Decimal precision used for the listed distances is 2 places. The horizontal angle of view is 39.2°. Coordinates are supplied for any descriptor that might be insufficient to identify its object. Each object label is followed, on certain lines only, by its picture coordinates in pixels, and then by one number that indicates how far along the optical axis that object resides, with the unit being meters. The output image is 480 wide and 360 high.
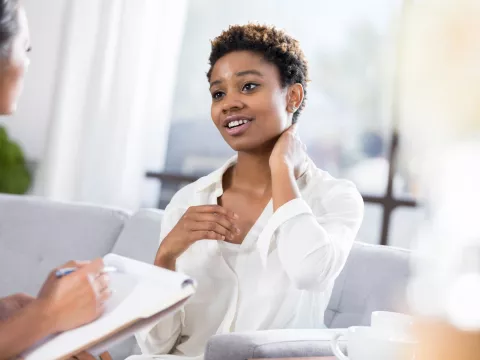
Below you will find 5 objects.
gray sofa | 1.81
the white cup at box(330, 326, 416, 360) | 1.02
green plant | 3.75
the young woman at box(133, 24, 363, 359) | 1.48
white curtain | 3.51
